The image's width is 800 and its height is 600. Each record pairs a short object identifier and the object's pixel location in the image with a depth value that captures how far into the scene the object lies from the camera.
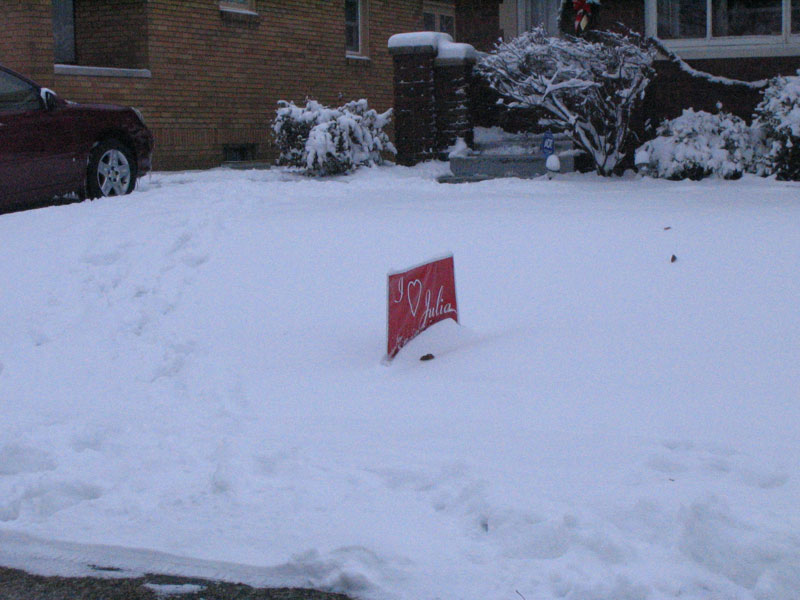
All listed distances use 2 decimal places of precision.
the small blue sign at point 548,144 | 12.62
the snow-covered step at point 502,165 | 12.79
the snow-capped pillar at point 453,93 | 14.01
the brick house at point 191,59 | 14.44
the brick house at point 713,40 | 13.09
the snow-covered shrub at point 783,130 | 10.73
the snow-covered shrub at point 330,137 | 13.23
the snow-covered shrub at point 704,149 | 11.55
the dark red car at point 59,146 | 9.82
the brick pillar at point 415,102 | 14.09
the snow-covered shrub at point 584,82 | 11.94
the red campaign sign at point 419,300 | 5.33
